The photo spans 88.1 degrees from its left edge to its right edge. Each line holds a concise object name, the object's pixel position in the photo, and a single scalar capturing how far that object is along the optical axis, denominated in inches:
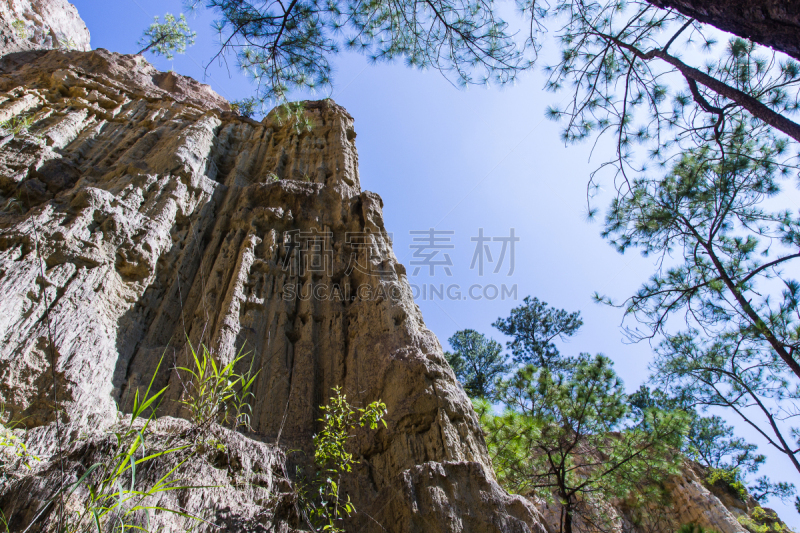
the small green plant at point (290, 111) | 225.6
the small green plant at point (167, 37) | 832.9
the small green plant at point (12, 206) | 314.5
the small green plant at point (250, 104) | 235.8
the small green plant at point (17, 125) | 365.1
